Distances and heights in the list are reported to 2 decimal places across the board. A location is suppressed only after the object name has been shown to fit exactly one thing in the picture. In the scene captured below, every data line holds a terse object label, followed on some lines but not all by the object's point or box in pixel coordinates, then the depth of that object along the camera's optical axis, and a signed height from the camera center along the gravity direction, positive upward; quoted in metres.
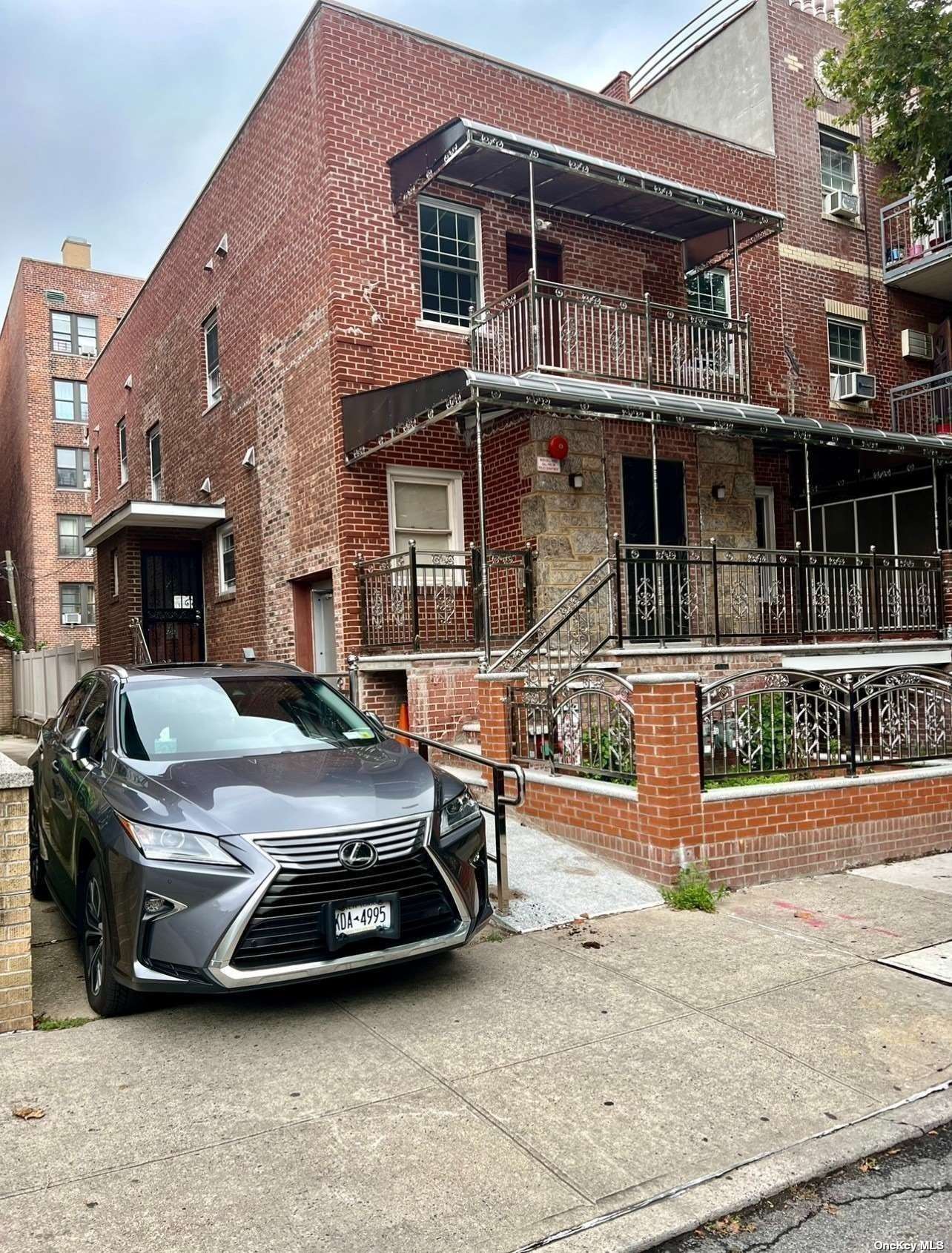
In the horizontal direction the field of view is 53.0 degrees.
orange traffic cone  10.76 -0.93
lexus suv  4.08 -0.94
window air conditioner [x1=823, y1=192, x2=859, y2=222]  16.50 +7.25
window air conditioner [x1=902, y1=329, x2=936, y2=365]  17.23 +4.97
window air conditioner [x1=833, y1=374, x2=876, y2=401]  16.03 +3.95
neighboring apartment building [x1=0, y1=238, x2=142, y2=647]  33.97 +8.03
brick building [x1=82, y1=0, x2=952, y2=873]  11.09 +3.47
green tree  10.45 +6.18
